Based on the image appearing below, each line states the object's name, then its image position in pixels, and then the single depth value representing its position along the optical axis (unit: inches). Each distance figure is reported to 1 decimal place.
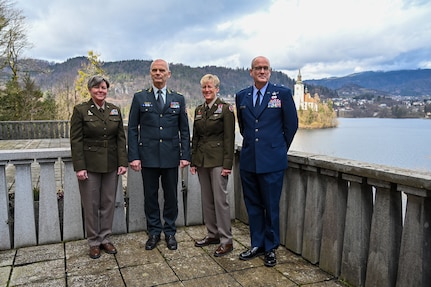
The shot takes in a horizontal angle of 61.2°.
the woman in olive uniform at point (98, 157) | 113.3
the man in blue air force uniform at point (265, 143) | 109.7
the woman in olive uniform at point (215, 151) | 118.0
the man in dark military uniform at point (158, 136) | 121.1
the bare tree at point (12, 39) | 677.3
